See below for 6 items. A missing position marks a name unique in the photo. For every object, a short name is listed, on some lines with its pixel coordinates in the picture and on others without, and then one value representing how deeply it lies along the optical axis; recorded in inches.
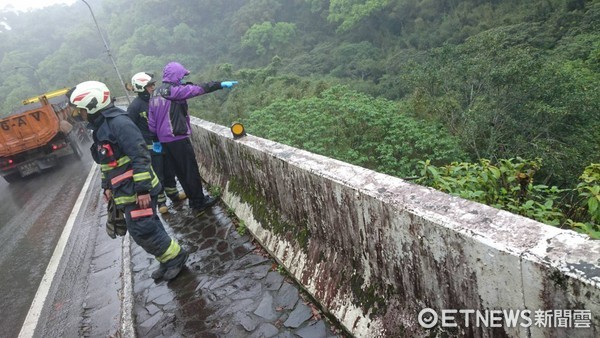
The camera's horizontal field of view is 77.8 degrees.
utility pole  2447.3
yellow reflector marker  174.2
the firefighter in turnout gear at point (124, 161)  134.6
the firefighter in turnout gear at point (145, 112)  201.2
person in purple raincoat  177.6
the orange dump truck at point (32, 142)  482.3
